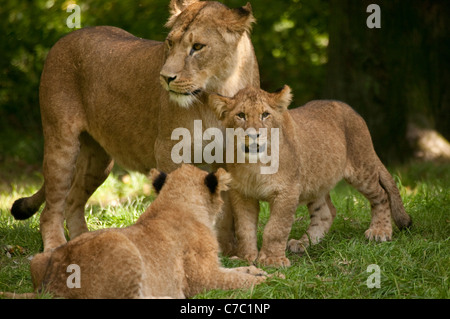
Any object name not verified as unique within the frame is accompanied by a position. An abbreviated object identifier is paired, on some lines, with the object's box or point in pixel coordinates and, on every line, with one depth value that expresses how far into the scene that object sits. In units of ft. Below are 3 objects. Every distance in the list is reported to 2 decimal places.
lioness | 41.78
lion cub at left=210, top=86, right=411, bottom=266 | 41.32
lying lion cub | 32.04
